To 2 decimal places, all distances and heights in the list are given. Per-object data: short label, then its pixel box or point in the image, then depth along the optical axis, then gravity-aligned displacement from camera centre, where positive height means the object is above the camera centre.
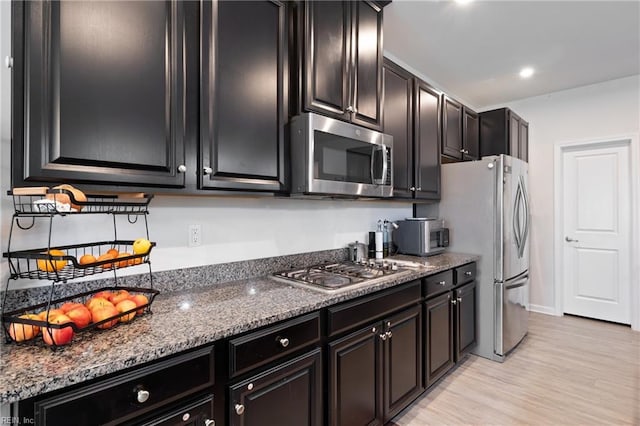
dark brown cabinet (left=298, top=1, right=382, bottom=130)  1.74 +0.92
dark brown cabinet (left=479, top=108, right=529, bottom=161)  3.45 +0.89
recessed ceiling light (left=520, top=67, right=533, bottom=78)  3.33 +1.49
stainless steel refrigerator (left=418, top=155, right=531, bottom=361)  2.77 -0.19
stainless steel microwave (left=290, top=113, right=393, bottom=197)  1.66 +0.32
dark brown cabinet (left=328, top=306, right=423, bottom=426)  1.51 -0.84
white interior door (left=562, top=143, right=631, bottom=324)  3.64 -0.21
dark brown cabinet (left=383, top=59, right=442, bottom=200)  2.50 +0.70
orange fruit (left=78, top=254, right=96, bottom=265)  1.02 -0.15
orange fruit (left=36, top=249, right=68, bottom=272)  0.96 -0.15
